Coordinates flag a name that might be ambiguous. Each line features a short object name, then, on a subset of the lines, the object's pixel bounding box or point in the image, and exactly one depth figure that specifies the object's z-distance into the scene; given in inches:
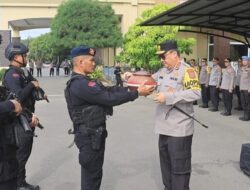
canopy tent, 261.0
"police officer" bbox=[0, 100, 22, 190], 83.5
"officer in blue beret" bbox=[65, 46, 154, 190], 95.4
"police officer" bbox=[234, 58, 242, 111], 326.6
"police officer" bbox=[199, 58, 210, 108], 350.9
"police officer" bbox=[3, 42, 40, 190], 121.5
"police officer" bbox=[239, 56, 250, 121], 289.0
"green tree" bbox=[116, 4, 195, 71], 478.1
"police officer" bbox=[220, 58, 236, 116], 305.5
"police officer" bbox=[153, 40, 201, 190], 106.1
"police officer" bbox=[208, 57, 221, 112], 329.6
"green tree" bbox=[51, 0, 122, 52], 639.9
